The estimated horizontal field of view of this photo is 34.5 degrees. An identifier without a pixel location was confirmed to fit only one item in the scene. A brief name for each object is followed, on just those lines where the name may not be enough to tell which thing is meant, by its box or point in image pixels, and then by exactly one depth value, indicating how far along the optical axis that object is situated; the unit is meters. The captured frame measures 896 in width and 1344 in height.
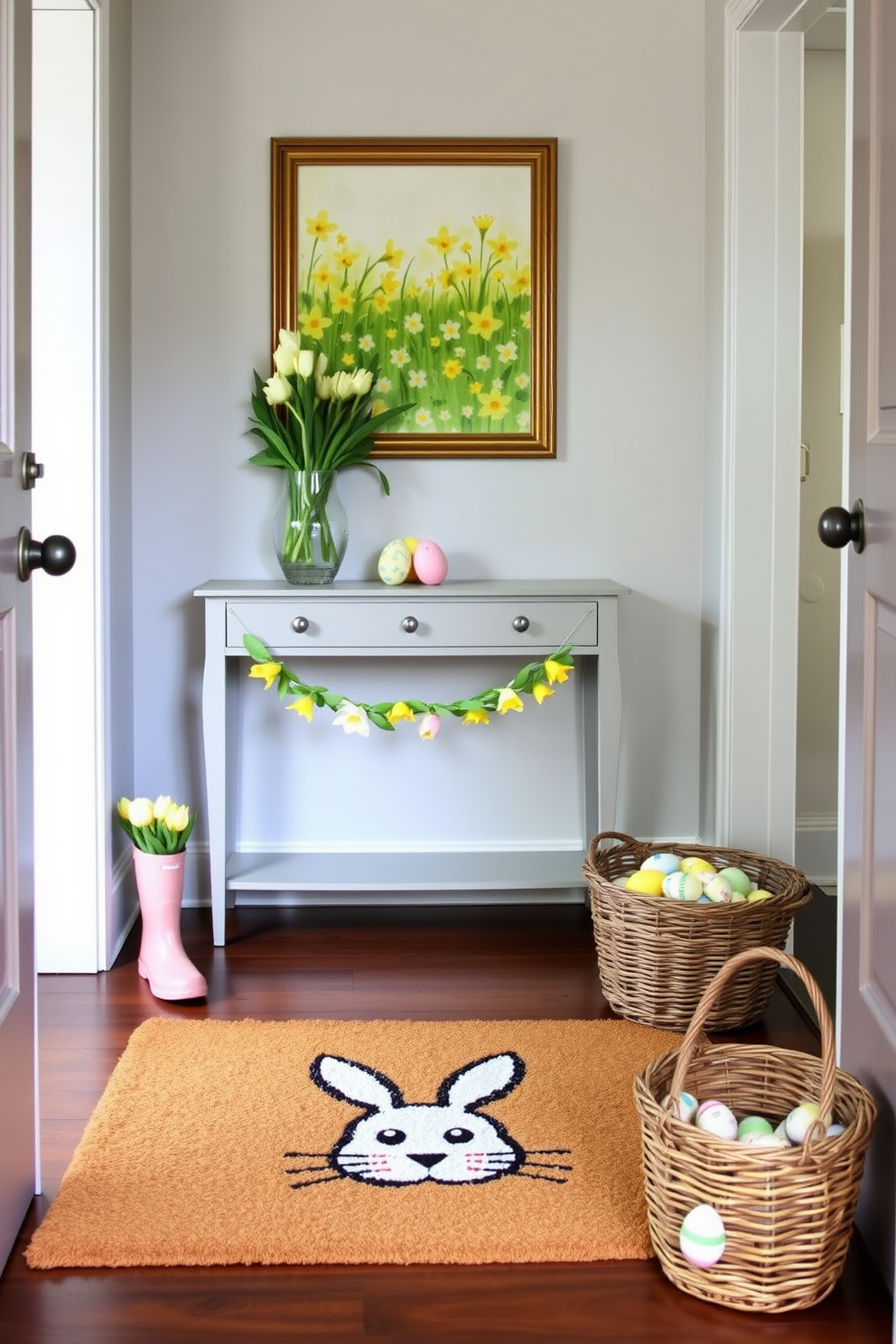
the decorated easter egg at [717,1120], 1.95
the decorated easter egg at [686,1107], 1.94
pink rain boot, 3.01
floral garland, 3.24
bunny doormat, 1.99
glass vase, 3.50
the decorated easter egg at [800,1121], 1.93
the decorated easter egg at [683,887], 2.82
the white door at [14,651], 1.92
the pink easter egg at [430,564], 3.48
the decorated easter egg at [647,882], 2.87
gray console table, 3.34
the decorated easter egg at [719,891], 2.80
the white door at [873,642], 1.87
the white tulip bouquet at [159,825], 3.06
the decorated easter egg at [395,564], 3.48
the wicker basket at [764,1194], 1.79
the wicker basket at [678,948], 2.74
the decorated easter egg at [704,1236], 1.81
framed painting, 3.64
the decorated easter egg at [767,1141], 1.86
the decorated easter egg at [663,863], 2.97
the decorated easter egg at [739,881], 2.92
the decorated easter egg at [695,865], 2.94
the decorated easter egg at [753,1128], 1.98
